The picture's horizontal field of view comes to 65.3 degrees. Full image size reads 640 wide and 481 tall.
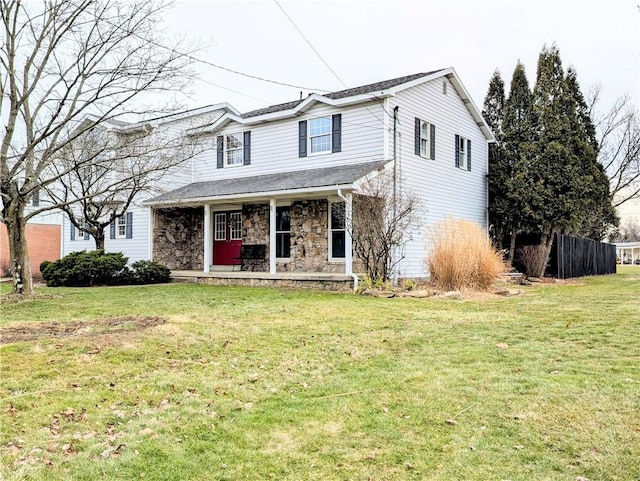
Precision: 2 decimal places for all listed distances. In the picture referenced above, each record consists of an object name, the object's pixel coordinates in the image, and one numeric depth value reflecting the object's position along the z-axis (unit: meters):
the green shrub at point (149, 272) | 16.06
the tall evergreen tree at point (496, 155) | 19.14
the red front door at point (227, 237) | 17.77
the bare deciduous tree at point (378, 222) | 12.62
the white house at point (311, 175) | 14.40
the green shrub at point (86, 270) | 15.50
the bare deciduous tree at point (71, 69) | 9.71
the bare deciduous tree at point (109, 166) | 10.79
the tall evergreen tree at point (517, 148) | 18.17
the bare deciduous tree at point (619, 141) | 28.56
